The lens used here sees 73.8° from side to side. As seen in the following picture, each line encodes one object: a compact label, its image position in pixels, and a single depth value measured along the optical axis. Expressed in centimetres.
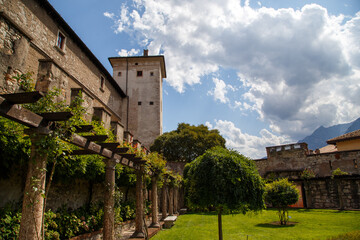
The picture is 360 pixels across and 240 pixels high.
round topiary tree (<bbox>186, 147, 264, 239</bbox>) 625
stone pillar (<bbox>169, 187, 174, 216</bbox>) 1533
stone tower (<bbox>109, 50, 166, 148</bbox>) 2845
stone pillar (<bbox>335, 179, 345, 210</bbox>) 1846
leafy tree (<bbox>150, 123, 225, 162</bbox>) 2753
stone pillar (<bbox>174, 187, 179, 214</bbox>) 1868
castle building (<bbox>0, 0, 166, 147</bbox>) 569
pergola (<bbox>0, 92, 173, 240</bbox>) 302
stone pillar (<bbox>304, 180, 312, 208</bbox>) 2077
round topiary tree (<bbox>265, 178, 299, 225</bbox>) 1280
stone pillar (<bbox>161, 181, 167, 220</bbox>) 1318
